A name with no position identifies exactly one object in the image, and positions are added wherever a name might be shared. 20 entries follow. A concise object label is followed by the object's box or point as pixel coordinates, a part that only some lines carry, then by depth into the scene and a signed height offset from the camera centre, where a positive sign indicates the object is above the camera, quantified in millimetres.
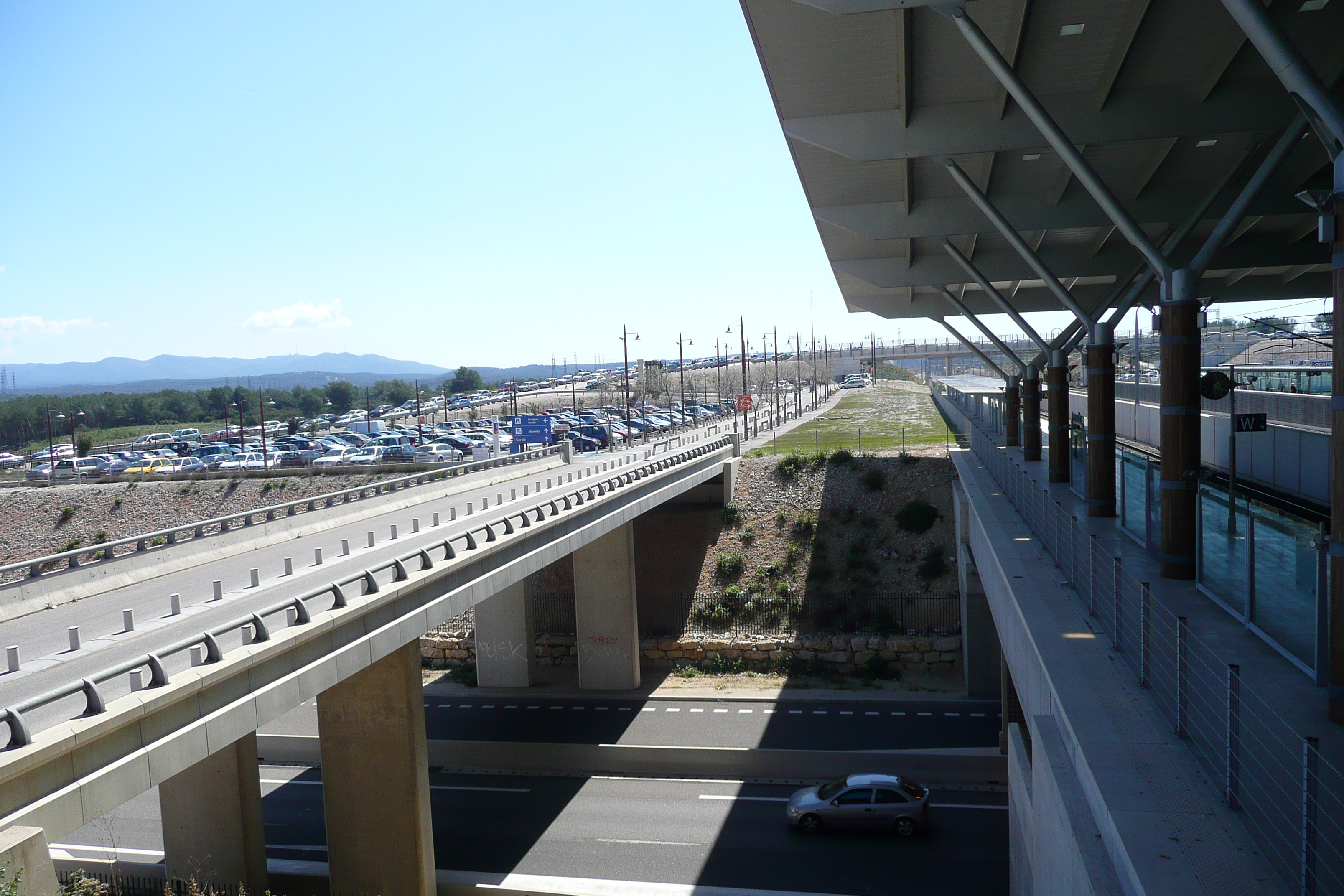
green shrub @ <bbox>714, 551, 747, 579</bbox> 39844 -7359
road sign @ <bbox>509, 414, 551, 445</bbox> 48562 -1880
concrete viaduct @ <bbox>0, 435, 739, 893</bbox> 8820 -3422
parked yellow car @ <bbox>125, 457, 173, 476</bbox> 65438 -4134
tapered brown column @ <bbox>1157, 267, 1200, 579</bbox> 12430 -680
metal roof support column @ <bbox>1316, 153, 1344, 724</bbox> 7105 -1168
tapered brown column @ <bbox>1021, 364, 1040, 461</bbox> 28719 -1172
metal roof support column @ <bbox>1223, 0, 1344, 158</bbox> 7000 +2279
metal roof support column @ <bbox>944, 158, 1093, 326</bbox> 16312 +2479
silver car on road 19766 -8685
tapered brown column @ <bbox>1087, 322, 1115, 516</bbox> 17953 -913
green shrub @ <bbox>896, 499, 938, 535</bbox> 39688 -5618
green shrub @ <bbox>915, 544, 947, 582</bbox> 36625 -7061
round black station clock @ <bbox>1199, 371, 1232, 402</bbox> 15703 -238
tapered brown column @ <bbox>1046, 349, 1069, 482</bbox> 22906 -1217
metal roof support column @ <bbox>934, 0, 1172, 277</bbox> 10414 +2937
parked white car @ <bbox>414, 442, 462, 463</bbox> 62781 -3892
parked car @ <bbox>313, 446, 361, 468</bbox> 65125 -4014
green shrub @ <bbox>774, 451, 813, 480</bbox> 45312 -3799
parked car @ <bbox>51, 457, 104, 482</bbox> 64750 -4239
